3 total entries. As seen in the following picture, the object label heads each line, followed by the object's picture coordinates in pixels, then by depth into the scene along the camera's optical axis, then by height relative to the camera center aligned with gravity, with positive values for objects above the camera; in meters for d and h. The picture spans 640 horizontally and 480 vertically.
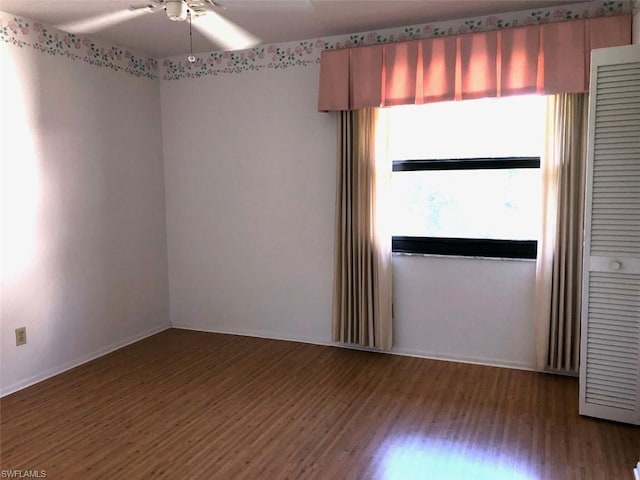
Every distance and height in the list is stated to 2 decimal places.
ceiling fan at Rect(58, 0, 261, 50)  2.70 +1.19
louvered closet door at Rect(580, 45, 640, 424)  2.69 -0.27
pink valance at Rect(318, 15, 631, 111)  3.15 +0.84
